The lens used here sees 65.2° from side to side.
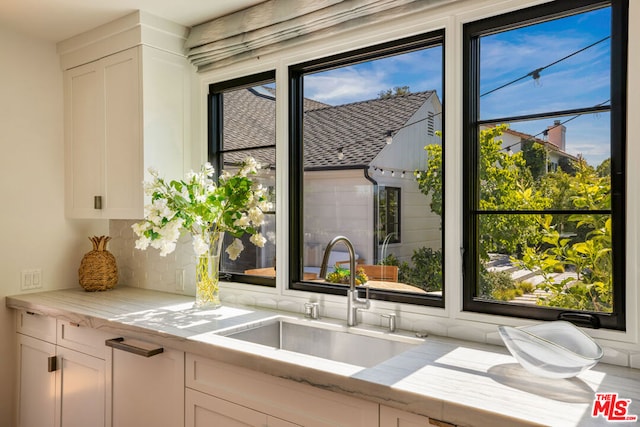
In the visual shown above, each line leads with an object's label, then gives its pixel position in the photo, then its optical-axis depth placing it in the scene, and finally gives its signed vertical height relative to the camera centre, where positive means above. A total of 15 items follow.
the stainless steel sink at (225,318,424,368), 1.98 -0.54
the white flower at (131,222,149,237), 2.35 -0.06
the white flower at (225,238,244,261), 2.43 -0.17
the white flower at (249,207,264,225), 2.36 -0.01
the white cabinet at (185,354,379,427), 1.51 -0.62
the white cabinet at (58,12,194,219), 2.65 +0.56
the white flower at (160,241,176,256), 2.31 -0.15
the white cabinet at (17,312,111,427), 2.34 -0.80
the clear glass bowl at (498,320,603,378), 1.43 -0.40
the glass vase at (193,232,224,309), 2.48 -0.30
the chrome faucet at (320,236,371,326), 2.09 -0.36
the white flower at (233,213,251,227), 2.37 -0.03
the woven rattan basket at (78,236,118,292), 2.96 -0.32
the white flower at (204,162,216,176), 2.44 +0.22
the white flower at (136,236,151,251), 2.31 -0.13
